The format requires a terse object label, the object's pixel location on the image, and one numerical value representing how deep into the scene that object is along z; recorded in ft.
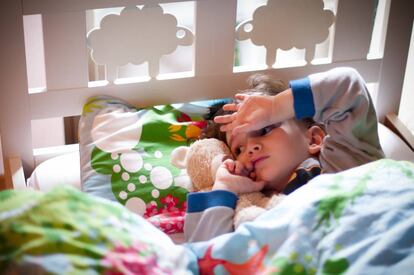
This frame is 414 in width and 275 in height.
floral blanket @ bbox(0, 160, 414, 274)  2.46
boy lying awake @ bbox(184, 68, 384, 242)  3.87
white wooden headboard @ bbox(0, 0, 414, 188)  4.13
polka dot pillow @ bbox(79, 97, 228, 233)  4.08
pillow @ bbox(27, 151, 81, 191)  4.17
